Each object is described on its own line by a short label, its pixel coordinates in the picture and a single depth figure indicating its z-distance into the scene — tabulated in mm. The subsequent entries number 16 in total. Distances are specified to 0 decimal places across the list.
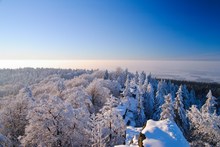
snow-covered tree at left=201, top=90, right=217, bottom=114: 33152
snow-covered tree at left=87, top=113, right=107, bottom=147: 17186
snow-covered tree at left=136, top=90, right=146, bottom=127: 37206
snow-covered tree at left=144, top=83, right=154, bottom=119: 45931
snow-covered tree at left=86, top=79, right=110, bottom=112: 41207
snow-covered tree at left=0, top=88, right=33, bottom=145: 24281
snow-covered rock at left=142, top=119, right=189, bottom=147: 10539
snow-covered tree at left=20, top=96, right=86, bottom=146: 18476
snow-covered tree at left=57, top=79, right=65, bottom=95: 48062
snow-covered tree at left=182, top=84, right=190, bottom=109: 65861
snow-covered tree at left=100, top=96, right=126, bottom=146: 19246
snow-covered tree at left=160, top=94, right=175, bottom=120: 25812
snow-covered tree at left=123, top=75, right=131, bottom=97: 41209
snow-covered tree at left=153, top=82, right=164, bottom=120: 46660
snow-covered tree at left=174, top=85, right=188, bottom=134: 30987
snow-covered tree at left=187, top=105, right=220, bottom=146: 17801
